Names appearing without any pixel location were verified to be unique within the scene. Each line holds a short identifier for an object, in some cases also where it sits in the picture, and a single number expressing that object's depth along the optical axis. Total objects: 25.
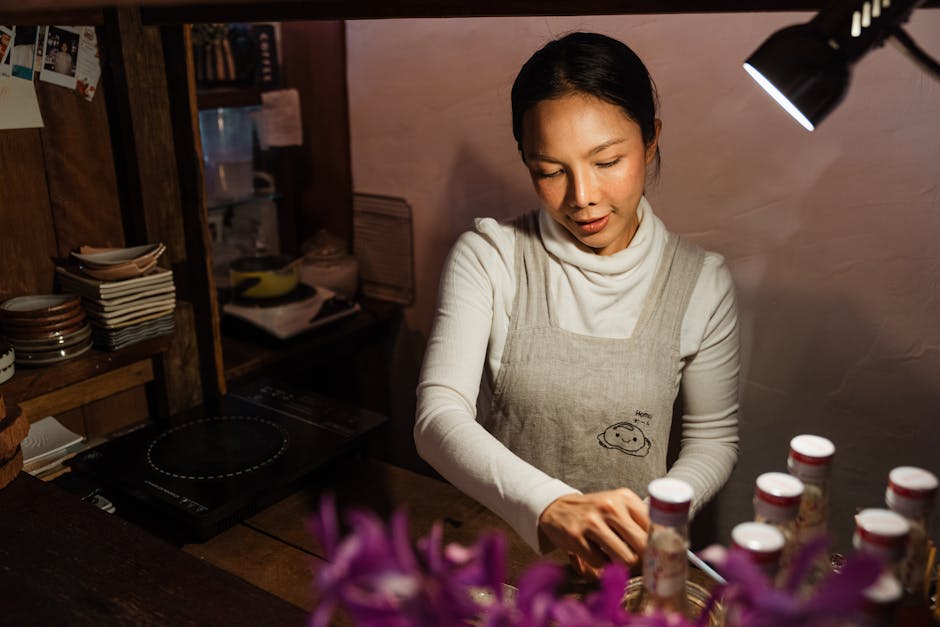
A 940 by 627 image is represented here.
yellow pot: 2.76
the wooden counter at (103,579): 0.99
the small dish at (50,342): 1.75
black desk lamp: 0.71
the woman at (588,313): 1.53
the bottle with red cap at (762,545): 0.62
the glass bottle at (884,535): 0.65
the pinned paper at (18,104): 1.79
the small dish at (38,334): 1.75
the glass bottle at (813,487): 0.75
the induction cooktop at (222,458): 1.61
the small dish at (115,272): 1.87
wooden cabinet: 1.85
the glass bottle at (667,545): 0.68
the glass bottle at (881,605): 0.59
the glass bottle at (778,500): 0.69
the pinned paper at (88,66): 1.90
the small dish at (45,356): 1.76
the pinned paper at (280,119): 2.97
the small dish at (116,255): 1.89
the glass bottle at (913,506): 0.71
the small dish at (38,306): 1.76
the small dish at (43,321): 1.75
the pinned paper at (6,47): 1.77
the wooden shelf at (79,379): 1.72
